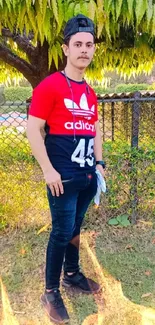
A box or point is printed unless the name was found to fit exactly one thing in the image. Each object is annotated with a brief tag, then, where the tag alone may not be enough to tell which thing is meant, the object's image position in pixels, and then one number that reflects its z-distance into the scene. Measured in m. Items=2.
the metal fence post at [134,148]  3.30
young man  1.81
